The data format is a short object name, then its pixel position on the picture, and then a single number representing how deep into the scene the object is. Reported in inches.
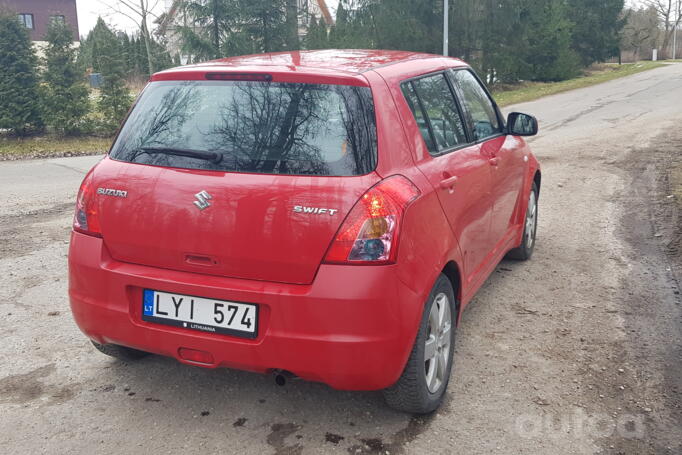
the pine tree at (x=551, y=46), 1392.7
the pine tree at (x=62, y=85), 661.3
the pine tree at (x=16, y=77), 641.6
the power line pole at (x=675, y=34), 2955.2
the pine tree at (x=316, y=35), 1017.6
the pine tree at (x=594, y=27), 1763.0
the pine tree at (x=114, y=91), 683.4
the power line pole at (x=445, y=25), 1076.5
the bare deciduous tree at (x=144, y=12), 877.2
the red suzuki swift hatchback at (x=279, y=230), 118.0
